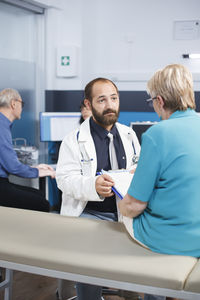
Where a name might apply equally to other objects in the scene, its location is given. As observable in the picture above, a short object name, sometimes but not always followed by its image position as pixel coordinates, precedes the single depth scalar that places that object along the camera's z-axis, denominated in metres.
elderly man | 3.23
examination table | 1.34
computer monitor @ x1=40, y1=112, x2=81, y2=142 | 4.62
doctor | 2.02
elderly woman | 1.35
